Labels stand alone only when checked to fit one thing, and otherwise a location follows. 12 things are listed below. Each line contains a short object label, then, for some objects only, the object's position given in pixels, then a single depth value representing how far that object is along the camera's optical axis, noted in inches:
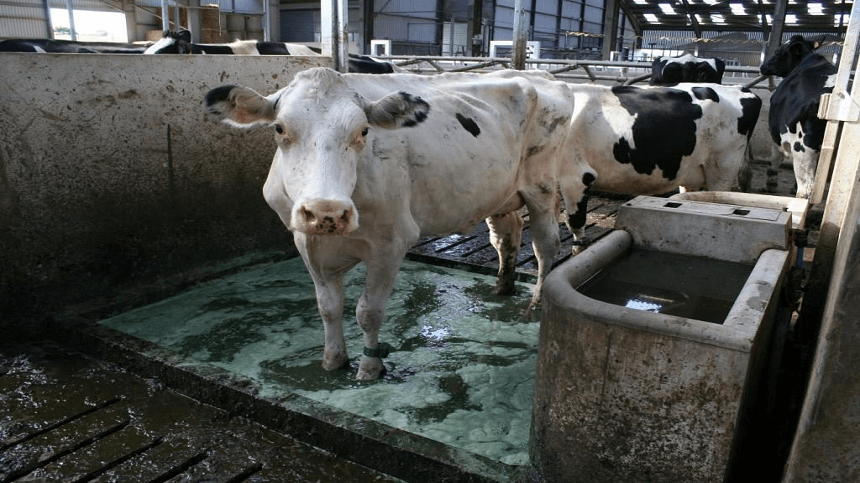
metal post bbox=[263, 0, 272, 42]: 834.2
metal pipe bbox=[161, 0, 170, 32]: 596.3
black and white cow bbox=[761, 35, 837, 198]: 303.0
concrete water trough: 94.3
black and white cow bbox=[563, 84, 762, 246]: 254.8
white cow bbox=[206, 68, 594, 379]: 126.9
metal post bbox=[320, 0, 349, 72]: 230.8
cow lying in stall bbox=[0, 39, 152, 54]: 303.4
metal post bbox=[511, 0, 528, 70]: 354.6
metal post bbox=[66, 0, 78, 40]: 722.8
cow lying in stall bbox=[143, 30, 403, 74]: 325.7
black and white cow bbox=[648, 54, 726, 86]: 346.6
